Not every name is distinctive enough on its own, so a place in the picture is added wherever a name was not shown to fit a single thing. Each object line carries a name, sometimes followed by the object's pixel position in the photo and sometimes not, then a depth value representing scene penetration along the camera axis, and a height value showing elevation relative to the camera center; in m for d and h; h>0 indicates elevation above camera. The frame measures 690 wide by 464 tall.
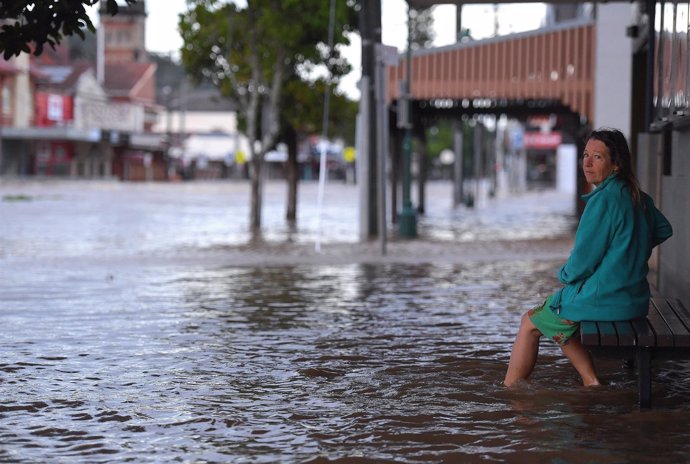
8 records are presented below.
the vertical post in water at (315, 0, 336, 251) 19.70 -0.14
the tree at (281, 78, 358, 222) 29.09 +0.90
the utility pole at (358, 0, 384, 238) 22.89 +0.54
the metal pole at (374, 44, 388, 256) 19.00 +0.24
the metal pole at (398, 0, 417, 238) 23.84 -0.97
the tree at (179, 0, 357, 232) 26.47 +2.09
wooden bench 6.70 -0.94
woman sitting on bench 6.87 -0.48
